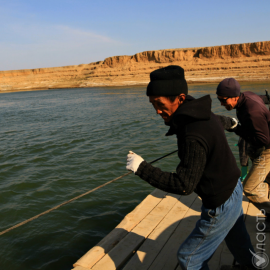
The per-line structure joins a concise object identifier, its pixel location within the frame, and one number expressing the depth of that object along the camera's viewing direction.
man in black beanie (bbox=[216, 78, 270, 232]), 3.06
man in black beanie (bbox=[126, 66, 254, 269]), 1.67
